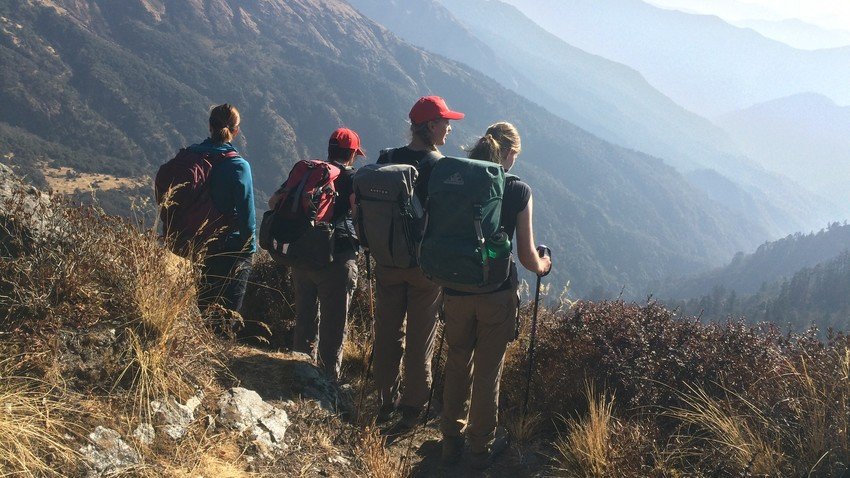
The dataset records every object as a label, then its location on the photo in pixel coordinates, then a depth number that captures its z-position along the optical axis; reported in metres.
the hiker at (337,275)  3.87
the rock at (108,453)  2.01
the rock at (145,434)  2.21
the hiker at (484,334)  3.18
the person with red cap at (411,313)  3.62
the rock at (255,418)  2.61
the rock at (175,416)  2.34
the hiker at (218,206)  3.72
